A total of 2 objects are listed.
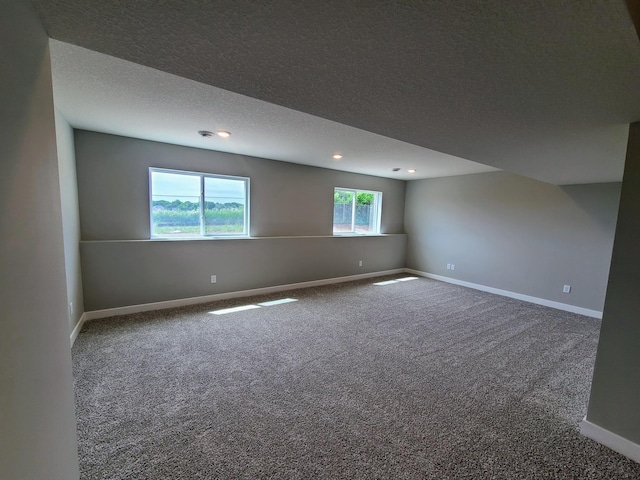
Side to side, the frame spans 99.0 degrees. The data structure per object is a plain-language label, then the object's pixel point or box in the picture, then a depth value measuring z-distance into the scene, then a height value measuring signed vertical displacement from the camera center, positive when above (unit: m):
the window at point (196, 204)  3.91 +0.08
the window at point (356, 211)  5.89 +0.06
